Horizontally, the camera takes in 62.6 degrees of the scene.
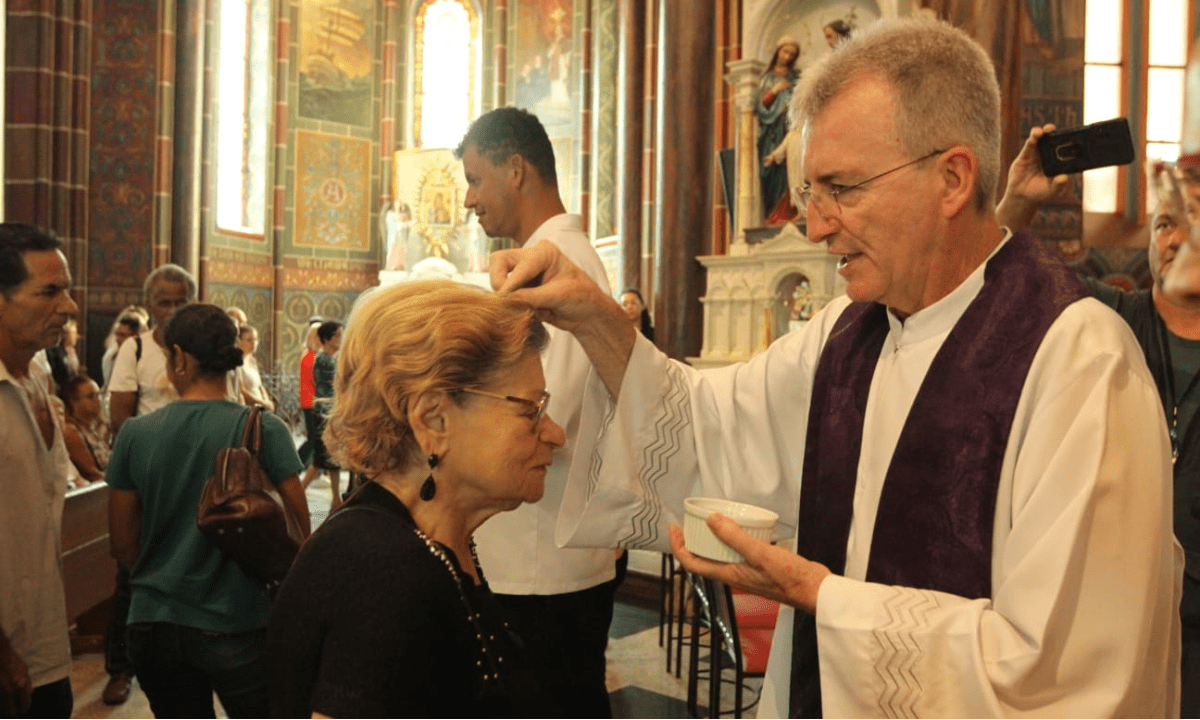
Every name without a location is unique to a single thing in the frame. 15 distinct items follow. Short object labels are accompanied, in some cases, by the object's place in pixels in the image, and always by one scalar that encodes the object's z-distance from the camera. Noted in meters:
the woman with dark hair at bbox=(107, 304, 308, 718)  2.62
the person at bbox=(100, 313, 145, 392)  7.23
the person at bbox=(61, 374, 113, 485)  5.44
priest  1.32
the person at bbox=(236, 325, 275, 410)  6.62
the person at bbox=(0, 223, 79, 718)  2.38
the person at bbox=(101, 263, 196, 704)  4.23
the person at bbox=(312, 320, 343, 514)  8.75
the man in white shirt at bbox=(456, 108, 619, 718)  2.34
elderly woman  1.37
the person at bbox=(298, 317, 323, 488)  9.24
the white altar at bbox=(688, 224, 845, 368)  7.57
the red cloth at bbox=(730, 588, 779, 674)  3.36
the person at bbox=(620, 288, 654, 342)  7.14
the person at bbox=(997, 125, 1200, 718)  2.00
